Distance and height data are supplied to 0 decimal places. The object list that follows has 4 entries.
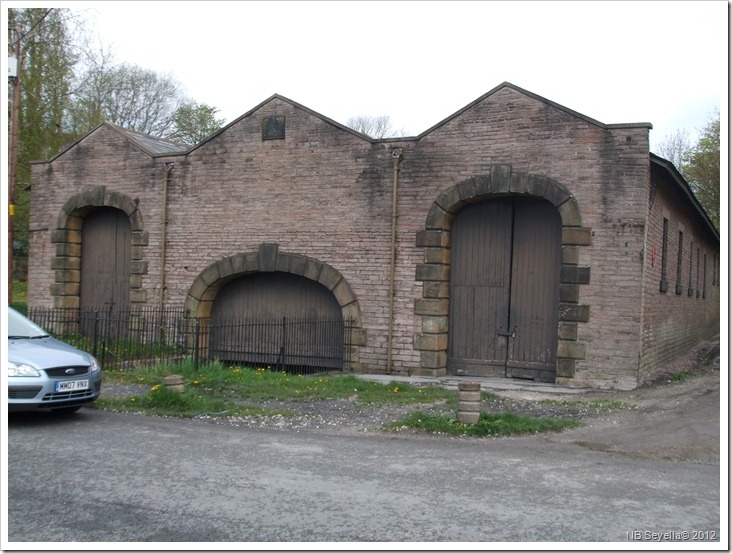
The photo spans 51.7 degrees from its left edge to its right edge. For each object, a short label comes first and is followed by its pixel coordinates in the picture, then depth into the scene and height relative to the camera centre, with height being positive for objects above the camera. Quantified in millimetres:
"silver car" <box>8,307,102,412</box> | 9219 -1092
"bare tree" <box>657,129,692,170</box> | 40875 +8533
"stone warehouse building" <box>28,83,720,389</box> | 13633 +1318
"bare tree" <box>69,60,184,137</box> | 34906 +10161
